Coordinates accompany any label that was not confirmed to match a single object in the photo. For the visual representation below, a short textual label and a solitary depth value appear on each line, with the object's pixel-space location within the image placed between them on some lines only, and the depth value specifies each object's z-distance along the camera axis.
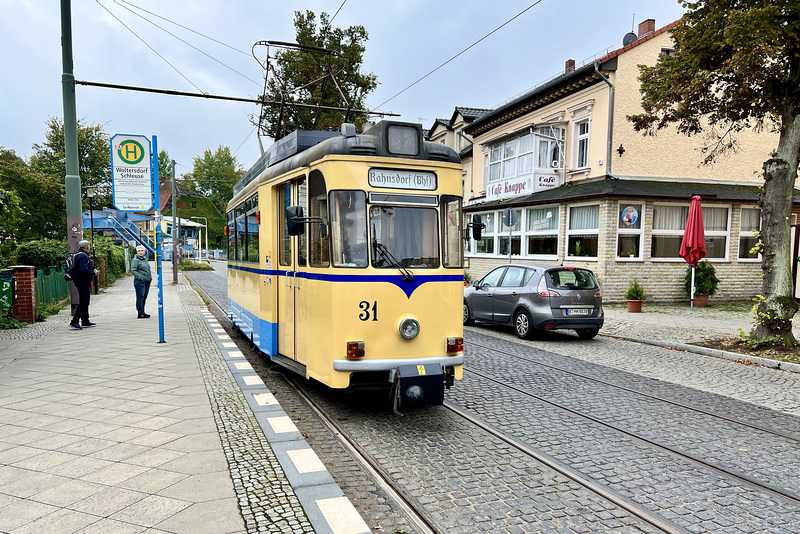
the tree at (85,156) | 46.56
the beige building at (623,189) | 18.38
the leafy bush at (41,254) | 17.08
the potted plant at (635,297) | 15.91
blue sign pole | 9.89
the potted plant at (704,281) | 18.20
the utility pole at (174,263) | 26.60
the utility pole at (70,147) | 12.20
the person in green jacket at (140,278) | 13.80
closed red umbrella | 14.83
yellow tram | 5.34
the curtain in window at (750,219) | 19.58
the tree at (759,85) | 8.91
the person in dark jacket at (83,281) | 11.69
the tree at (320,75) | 29.84
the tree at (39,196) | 33.34
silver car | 11.10
